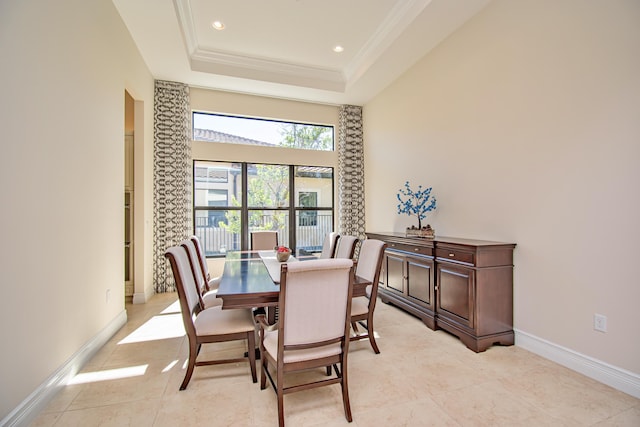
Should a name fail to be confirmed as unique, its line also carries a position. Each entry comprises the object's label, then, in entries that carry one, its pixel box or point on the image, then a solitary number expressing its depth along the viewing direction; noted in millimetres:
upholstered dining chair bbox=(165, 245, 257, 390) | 2006
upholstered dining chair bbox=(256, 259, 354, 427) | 1562
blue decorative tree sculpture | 3873
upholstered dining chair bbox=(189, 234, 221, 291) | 3099
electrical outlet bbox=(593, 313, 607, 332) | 2168
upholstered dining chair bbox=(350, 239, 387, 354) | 2570
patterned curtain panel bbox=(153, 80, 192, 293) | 4559
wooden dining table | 1905
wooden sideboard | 2682
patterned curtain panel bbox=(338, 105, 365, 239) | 5719
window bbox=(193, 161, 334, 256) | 5137
